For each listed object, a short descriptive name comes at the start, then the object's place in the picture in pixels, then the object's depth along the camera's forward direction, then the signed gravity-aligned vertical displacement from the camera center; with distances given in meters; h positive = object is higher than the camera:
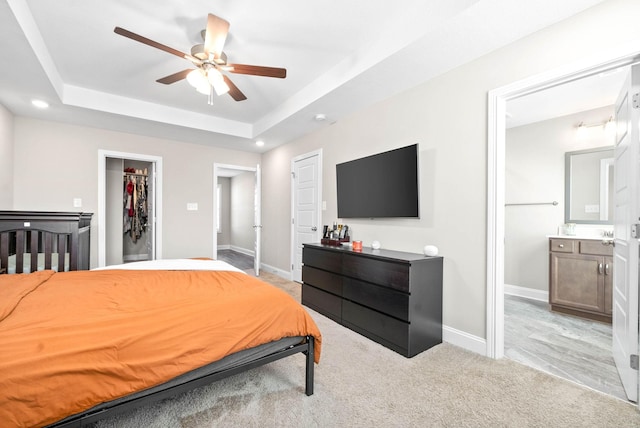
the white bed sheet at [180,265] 2.53 -0.48
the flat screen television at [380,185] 2.82 +0.32
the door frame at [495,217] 2.26 -0.02
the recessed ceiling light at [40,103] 3.29 +1.26
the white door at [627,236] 1.72 -0.13
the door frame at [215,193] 5.14 +0.36
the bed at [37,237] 2.89 -0.27
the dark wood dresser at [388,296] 2.33 -0.73
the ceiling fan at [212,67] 1.97 +1.17
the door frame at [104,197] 4.23 +0.24
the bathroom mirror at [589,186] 3.39 +0.36
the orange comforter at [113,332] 1.05 -0.54
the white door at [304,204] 4.32 +0.16
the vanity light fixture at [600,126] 3.38 +1.08
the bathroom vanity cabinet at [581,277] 3.04 -0.68
